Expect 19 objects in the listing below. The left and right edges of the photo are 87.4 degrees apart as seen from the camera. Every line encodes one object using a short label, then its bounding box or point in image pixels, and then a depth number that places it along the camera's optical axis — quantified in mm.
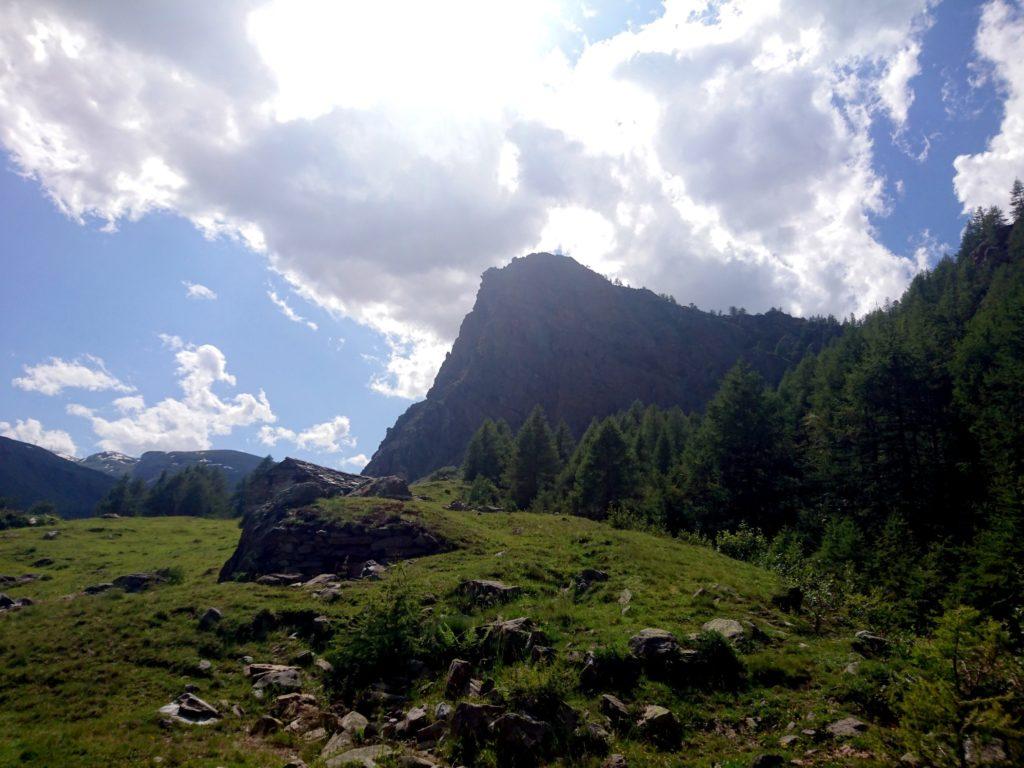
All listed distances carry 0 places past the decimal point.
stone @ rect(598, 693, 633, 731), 11797
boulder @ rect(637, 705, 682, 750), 11148
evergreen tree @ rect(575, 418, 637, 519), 55125
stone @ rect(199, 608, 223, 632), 19547
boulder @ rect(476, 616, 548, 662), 15305
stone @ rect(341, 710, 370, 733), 13195
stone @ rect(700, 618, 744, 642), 15062
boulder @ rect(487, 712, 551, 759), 11086
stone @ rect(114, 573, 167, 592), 27812
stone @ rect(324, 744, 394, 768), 11094
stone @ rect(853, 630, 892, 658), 13977
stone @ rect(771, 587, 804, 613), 18731
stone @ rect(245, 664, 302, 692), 15866
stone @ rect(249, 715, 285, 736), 13508
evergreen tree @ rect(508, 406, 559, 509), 68250
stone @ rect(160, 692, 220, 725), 13984
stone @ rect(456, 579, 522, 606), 20250
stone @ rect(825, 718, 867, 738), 10289
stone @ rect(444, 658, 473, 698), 14016
